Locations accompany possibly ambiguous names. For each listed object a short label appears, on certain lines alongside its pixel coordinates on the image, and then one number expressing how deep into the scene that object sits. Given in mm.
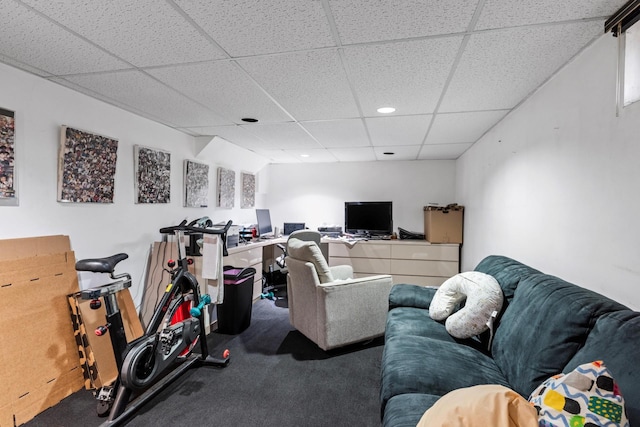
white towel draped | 2910
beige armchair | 2695
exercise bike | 1852
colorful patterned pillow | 805
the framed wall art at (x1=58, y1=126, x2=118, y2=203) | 2209
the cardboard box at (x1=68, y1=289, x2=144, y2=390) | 2160
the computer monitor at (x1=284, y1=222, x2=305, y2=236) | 5453
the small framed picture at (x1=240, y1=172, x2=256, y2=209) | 4820
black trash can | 3182
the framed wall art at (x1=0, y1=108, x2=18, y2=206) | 1862
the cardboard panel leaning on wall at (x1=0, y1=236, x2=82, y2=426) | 1825
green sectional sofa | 1043
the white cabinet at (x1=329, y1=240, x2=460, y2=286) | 4516
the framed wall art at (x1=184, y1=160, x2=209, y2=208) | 3506
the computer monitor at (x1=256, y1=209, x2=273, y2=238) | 5000
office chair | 3601
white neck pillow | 1885
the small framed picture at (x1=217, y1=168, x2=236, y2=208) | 4129
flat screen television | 5090
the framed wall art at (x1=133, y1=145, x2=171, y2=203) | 2859
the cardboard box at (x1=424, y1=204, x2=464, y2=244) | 4414
